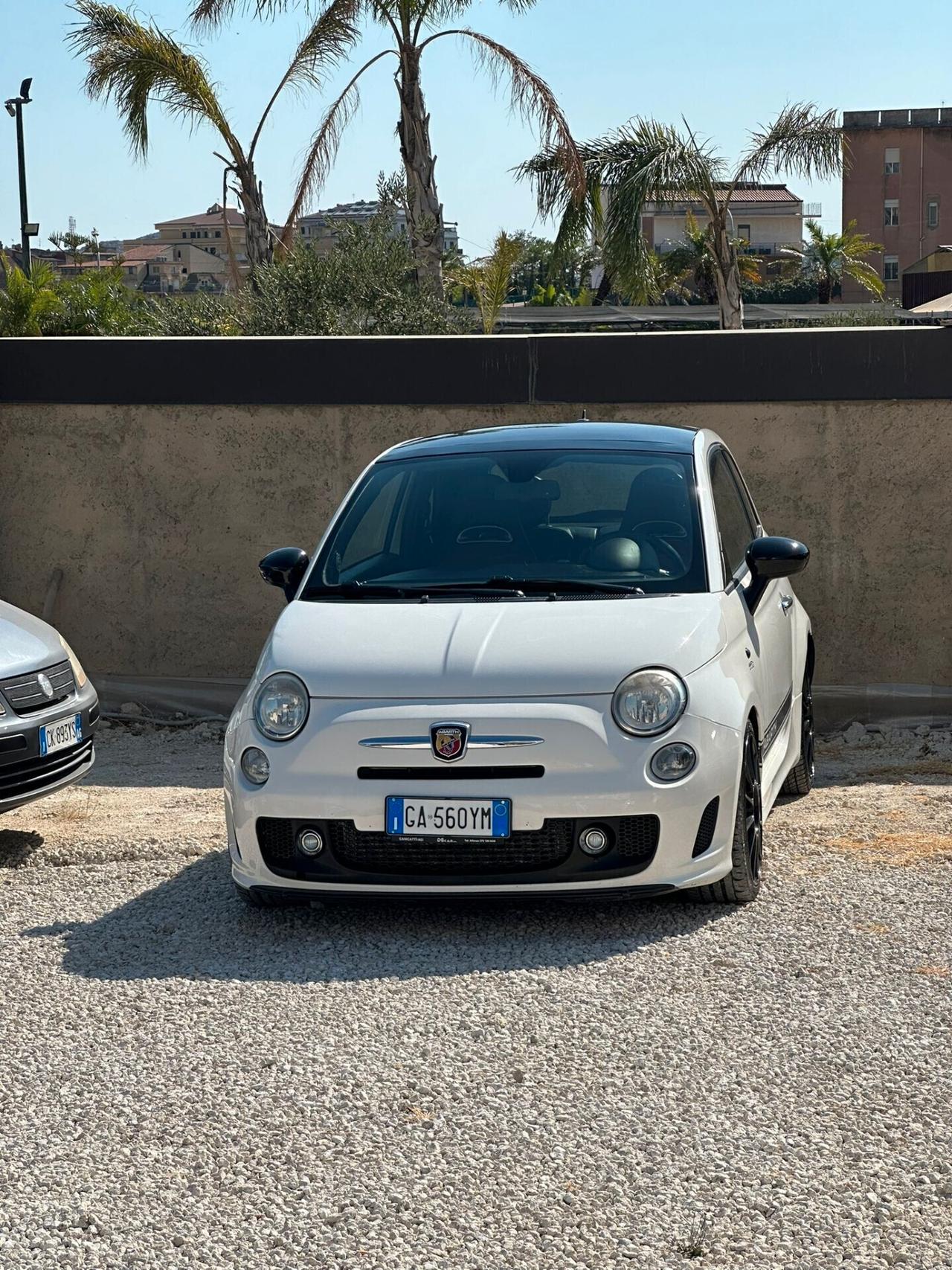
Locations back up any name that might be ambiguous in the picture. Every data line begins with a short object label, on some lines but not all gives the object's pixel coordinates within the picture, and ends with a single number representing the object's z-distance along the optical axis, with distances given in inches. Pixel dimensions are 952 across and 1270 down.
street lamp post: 1343.5
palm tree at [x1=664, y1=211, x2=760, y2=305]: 2744.3
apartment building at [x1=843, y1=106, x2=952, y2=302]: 3919.8
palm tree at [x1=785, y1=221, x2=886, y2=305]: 3314.5
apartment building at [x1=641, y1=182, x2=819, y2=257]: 4906.5
